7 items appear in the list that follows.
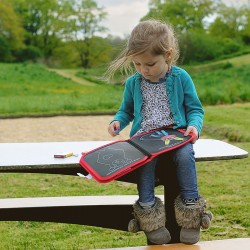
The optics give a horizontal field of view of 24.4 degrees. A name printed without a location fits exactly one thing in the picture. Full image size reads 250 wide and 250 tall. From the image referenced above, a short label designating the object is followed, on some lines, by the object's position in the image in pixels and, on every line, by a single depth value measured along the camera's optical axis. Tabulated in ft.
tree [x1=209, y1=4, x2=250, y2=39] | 111.37
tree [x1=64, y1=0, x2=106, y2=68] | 119.33
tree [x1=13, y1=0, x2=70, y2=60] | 126.11
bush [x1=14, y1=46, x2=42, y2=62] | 108.17
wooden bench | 8.81
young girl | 8.54
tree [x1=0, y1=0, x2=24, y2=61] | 104.68
